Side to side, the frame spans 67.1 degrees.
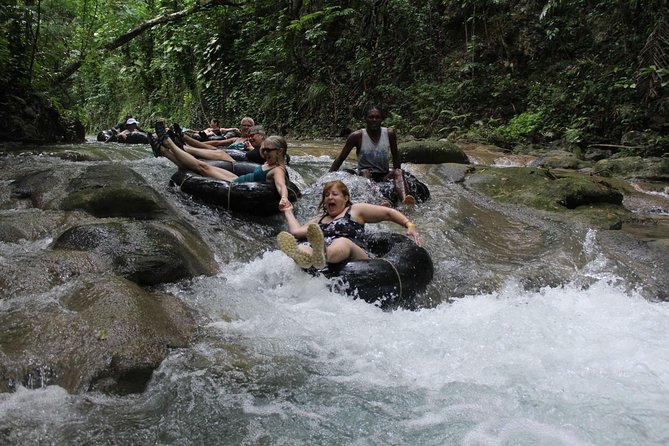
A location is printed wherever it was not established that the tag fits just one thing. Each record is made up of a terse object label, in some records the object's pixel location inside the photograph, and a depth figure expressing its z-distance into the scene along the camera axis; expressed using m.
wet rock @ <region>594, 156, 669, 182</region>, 8.12
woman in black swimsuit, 4.26
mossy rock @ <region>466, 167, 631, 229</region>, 6.26
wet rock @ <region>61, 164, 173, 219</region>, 4.94
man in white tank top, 7.08
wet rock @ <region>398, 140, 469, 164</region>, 8.97
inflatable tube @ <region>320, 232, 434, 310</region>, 4.14
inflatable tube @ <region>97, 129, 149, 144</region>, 12.66
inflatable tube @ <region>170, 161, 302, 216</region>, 5.84
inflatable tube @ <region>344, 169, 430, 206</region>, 6.85
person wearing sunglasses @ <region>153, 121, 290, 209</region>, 5.95
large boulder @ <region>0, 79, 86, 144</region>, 8.26
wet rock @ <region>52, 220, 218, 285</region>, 3.90
